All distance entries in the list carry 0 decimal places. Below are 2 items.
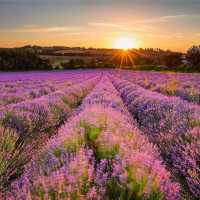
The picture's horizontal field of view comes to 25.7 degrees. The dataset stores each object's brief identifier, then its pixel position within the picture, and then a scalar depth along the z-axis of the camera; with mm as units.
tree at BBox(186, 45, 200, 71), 80356
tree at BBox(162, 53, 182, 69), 90438
